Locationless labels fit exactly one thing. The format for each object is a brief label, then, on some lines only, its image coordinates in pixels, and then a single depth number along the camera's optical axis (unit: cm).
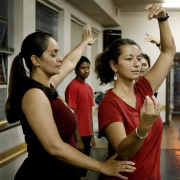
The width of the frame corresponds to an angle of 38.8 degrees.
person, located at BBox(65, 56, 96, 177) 309
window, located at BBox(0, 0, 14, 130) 269
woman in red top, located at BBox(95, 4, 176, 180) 107
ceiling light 619
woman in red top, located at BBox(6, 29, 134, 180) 117
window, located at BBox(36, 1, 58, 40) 348
